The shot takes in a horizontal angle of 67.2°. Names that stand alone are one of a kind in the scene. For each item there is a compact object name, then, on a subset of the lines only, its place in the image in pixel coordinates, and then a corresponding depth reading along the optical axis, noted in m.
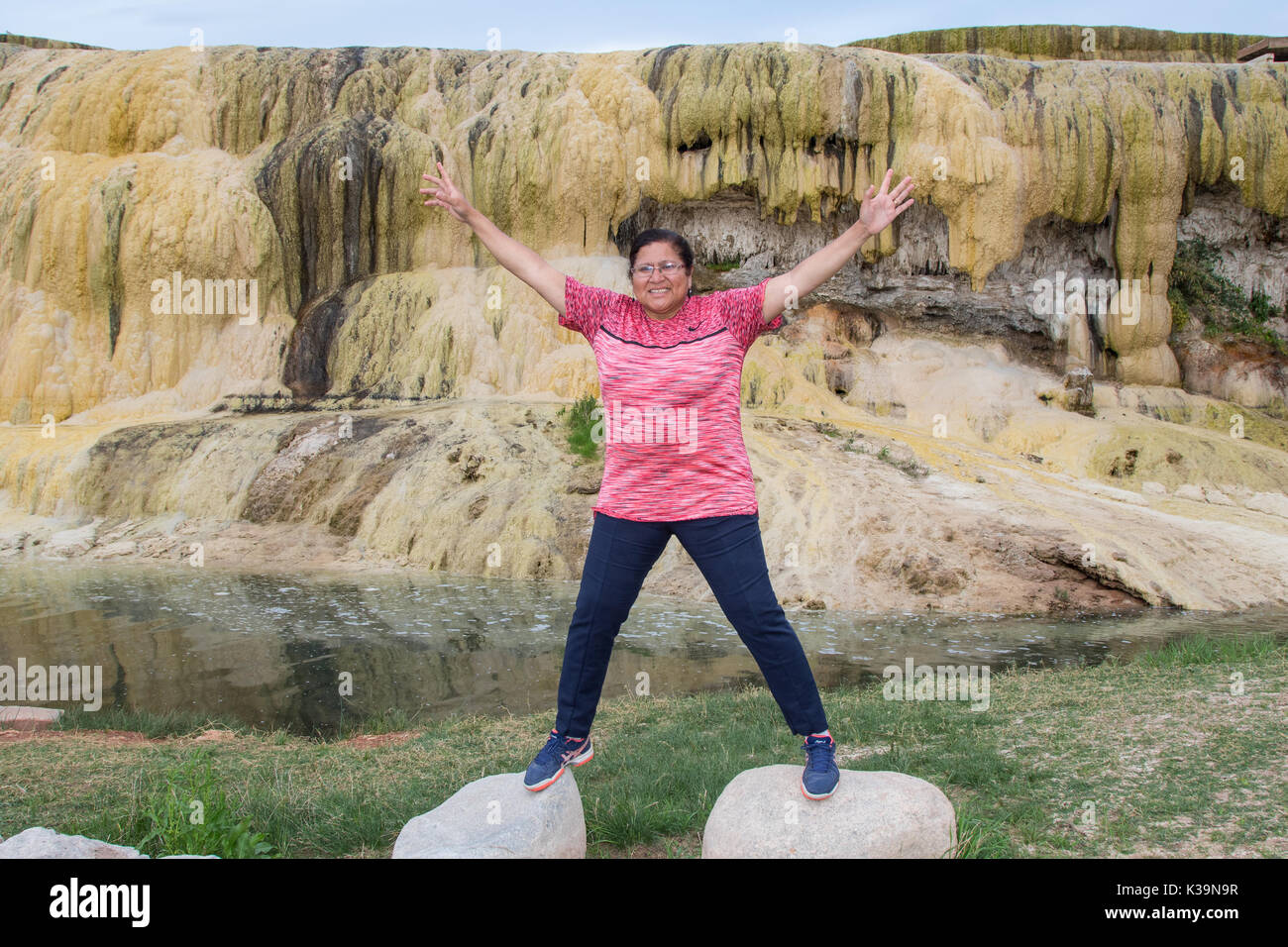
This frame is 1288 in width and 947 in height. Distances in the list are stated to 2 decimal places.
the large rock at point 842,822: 2.94
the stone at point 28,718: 6.86
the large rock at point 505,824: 3.07
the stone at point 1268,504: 16.28
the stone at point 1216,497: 16.30
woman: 3.08
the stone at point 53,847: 2.65
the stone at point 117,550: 14.71
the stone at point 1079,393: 19.23
